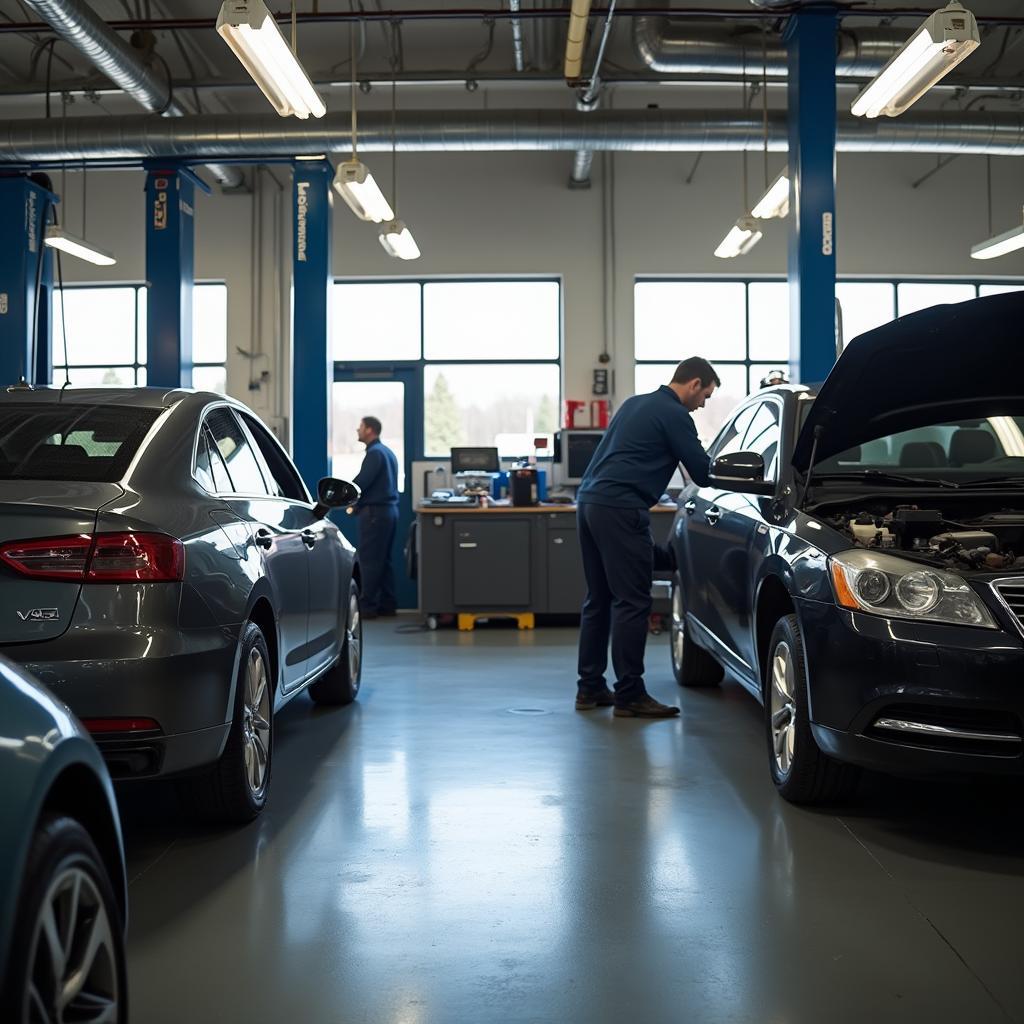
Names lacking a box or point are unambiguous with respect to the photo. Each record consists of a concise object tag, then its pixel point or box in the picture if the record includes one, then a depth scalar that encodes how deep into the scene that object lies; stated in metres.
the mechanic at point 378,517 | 10.96
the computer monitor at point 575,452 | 10.77
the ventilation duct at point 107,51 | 7.95
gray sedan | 2.85
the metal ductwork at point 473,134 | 10.12
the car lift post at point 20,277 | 10.36
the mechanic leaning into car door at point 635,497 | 5.53
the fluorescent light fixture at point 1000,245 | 10.39
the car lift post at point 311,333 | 10.14
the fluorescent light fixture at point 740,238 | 10.22
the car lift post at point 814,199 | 8.34
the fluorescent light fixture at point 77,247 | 10.28
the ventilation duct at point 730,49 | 9.57
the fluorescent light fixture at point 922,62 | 5.85
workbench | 9.82
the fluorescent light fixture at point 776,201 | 8.99
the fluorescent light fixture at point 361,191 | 8.30
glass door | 13.45
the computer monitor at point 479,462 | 10.93
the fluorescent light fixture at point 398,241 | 10.27
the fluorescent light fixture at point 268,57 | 5.61
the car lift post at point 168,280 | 10.32
